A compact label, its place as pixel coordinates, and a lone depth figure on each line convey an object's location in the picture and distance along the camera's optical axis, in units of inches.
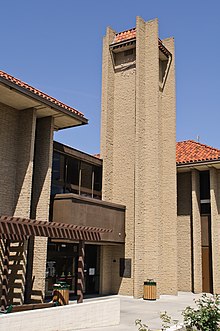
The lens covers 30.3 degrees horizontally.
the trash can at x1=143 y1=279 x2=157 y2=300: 749.9
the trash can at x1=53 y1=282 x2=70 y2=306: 522.3
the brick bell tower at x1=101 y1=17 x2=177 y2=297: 797.2
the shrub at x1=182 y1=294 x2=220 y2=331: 349.7
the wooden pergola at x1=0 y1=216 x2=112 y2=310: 420.2
